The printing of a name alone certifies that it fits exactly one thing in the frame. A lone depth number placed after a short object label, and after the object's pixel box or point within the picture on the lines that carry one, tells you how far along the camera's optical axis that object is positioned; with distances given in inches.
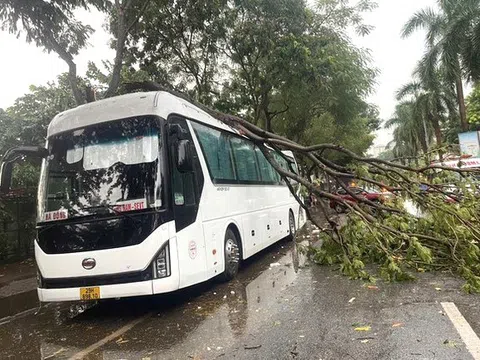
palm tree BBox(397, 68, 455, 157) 1353.3
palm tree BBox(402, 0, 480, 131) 784.3
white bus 213.5
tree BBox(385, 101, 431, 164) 1610.6
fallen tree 265.7
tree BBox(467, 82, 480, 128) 1503.4
